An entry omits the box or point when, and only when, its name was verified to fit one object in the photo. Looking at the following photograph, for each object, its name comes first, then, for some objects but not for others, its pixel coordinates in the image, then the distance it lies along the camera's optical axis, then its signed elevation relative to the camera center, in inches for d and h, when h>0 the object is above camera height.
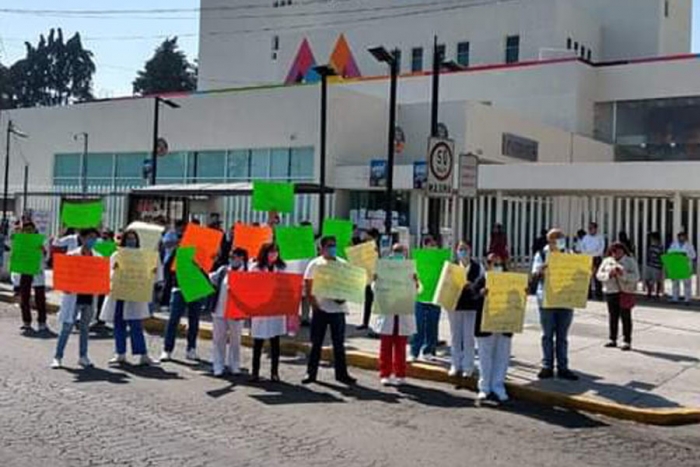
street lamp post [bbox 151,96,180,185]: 1159.0 +127.0
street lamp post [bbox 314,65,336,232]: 774.5 +128.5
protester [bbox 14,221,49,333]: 561.6 -49.0
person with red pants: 405.4 -51.8
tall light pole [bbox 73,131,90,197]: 1528.1 +115.0
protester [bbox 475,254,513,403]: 379.6 -56.1
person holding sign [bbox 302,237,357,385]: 403.2 -43.5
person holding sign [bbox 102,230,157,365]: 433.7 -49.8
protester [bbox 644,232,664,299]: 835.4 -23.9
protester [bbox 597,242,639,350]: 506.6 -23.8
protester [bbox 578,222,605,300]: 813.9 -3.7
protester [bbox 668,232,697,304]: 823.1 -9.0
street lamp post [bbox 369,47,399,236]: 613.9 +94.9
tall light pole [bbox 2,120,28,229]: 1602.6 +162.9
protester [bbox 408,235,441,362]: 458.3 -52.3
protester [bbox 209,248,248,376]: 415.8 -49.6
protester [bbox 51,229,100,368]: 419.8 -48.5
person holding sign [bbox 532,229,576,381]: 418.3 -43.3
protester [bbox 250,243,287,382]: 404.5 -50.5
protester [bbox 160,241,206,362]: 455.5 -52.7
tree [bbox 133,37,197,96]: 3703.2 +662.8
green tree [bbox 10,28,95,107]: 4045.3 +715.3
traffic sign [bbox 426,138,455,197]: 484.7 +39.9
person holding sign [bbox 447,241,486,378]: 403.2 -38.5
